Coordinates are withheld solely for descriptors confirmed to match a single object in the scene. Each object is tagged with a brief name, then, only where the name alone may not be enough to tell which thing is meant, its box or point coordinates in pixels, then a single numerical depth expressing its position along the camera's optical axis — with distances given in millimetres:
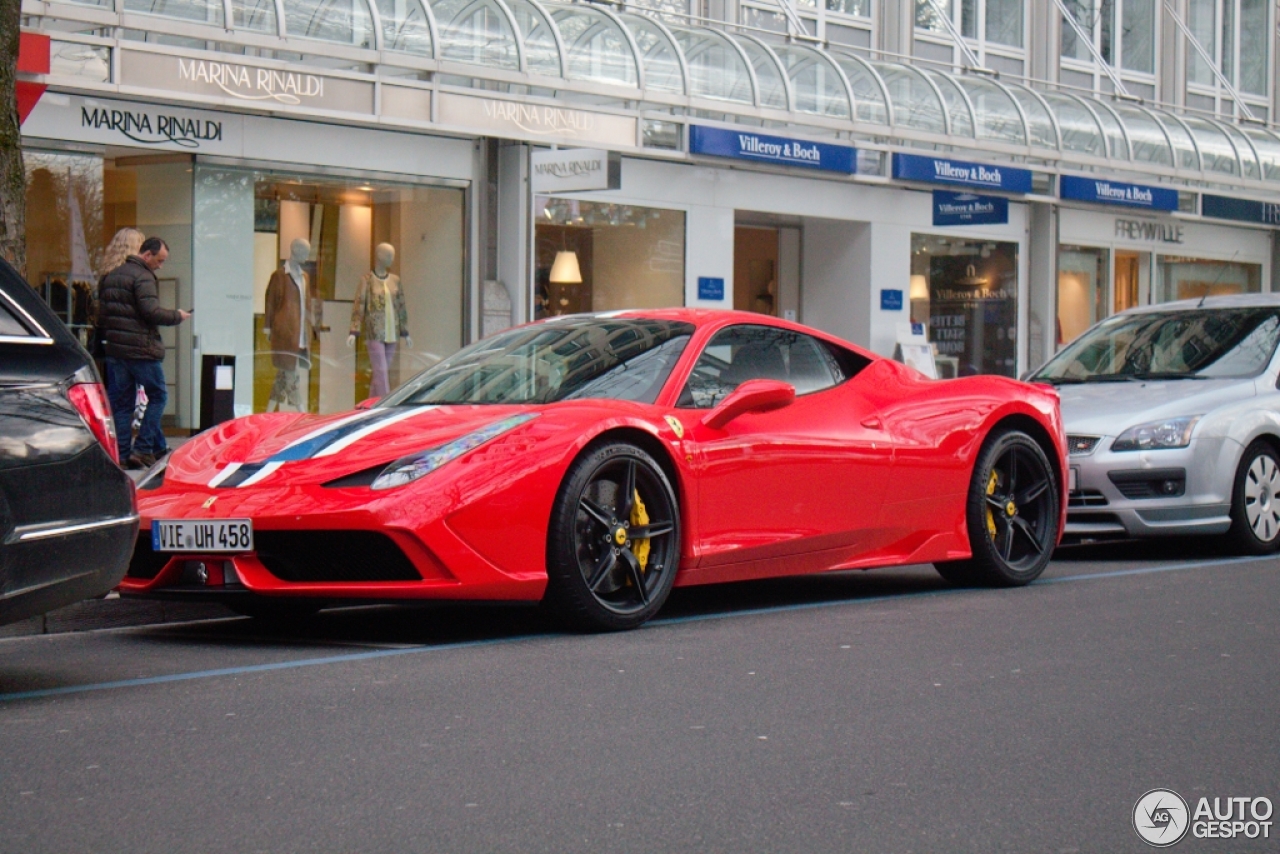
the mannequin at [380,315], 17078
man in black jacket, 12727
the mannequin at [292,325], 16203
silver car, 10055
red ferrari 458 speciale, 6230
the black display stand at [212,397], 14094
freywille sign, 25875
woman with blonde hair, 13062
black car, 5094
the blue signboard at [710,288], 20078
